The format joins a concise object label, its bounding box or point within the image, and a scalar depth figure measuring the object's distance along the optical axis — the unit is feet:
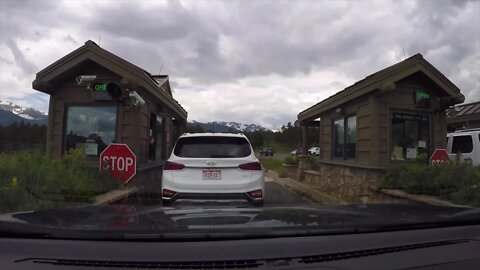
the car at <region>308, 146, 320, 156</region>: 171.63
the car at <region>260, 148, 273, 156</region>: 177.58
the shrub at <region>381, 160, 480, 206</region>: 24.63
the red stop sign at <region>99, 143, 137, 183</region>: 28.68
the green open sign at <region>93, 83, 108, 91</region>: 36.01
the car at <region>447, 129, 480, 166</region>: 49.18
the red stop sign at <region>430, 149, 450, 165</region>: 32.42
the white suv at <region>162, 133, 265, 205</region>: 24.81
